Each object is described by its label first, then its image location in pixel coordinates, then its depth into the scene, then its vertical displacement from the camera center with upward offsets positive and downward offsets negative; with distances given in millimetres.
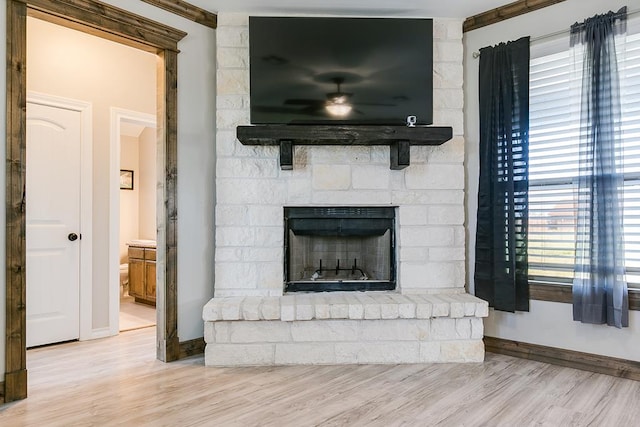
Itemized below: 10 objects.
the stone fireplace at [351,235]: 2809 -175
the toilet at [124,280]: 5596 -933
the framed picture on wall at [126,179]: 6223 +521
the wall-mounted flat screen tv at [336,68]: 2984 +1071
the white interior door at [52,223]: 3309 -88
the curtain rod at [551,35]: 2793 +1246
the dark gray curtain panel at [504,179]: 2924 +248
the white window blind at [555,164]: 2743 +338
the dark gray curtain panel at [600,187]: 2535 +161
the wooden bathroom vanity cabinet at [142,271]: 4957 -734
